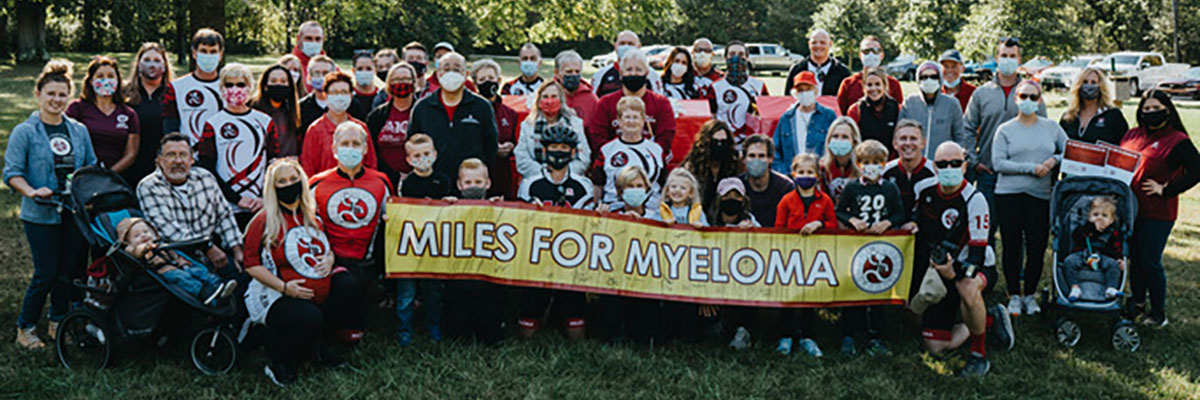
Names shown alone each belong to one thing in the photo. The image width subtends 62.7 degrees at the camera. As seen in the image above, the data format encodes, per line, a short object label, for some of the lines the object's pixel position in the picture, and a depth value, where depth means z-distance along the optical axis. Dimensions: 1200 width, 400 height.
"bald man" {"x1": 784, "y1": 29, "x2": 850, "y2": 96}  10.09
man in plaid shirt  6.50
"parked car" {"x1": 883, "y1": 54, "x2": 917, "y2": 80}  46.31
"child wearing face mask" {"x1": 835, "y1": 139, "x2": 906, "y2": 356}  6.84
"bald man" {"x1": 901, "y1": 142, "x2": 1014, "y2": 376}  6.80
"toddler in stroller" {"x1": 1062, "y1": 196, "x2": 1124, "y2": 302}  7.16
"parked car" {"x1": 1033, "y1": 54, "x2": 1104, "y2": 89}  37.53
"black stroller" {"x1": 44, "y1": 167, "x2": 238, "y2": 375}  6.11
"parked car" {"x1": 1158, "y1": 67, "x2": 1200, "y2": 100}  34.81
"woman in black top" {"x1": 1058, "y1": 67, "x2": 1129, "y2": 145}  7.93
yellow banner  6.82
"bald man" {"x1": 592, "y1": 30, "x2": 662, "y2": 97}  9.27
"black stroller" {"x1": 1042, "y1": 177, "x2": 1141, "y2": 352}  7.10
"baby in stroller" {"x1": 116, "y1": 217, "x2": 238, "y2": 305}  6.07
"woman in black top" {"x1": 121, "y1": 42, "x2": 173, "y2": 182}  7.70
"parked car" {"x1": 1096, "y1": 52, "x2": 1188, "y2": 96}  37.31
